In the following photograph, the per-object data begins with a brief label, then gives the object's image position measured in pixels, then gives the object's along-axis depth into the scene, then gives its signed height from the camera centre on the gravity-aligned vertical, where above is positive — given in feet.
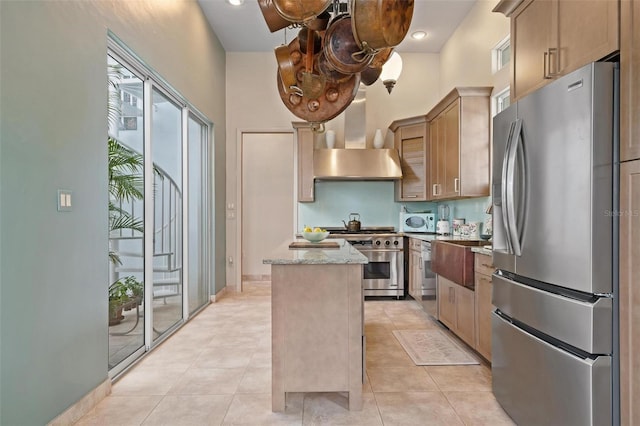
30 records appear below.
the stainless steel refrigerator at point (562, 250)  4.88 -0.52
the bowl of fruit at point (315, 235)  9.29 -0.52
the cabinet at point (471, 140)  11.87 +2.45
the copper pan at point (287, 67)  6.05 +2.44
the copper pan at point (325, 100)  6.37 +2.01
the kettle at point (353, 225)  17.16 -0.51
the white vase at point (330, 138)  17.06 +3.56
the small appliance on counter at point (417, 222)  17.01 -0.34
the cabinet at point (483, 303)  8.64 -2.15
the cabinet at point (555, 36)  5.04 +2.81
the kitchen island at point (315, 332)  6.95 -2.21
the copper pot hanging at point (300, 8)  4.27 +2.43
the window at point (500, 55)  11.45 +5.10
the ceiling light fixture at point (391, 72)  8.97 +3.52
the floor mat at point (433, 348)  9.43 -3.73
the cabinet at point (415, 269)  14.32 -2.19
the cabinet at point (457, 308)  9.65 -2.71
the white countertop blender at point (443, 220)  15.55 -0.26
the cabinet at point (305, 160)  16.55 +2.48
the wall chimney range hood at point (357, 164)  16.29 +2.26
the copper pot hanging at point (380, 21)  4.45 +2.39
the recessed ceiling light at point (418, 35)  15.74 +7.78
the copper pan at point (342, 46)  5.42 +2.51
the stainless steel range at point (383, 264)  15.92 -2.14
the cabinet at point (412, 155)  15.57 +2.58
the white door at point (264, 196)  19.94 +1.02
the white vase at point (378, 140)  16.96 +3.44
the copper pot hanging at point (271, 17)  5.28 +2.91
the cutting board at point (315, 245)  8.98 -0.75
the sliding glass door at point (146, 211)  8.90 +0.11
